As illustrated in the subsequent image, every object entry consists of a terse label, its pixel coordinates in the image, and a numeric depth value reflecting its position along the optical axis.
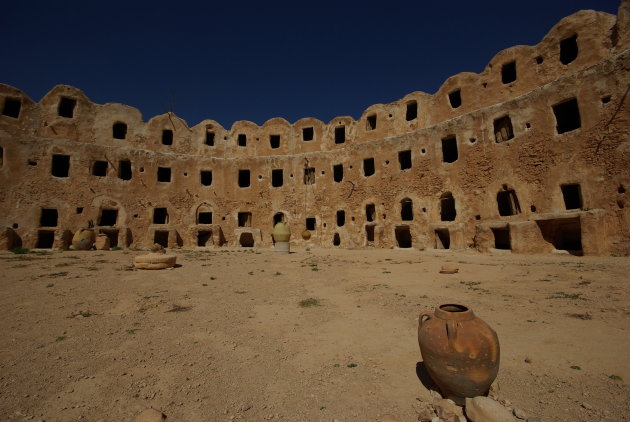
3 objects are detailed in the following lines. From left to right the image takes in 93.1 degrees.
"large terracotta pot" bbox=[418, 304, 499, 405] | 3.04
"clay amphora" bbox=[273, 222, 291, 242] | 18.27
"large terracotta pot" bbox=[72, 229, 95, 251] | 16.84
